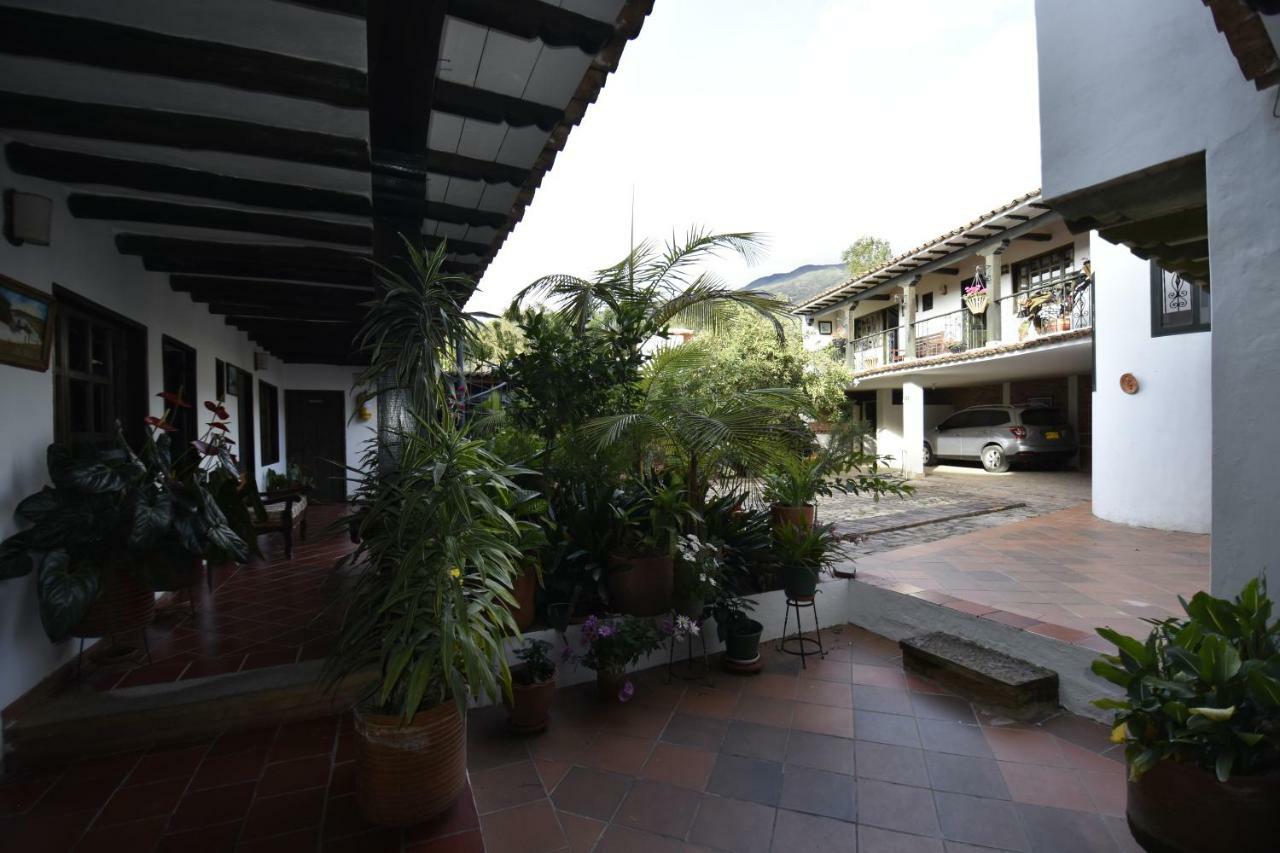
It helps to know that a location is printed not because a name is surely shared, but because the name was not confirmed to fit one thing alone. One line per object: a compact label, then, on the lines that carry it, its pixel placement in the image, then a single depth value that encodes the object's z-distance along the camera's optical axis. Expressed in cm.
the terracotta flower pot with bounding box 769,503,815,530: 403
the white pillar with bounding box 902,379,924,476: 1192
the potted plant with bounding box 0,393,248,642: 222
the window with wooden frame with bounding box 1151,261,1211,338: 541
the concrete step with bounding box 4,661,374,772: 224
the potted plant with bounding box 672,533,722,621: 320
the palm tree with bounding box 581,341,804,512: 317
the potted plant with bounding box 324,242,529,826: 188
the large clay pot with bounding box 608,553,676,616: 329
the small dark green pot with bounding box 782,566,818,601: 343
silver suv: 1115
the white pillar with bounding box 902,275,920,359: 1328
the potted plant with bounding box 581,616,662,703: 283
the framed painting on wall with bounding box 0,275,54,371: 228
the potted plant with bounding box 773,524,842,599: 344
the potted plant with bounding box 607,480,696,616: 330
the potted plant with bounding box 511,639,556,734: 256
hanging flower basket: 1136
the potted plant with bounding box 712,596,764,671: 322
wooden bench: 460
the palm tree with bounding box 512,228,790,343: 380
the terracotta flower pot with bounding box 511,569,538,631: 301
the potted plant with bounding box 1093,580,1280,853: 158
